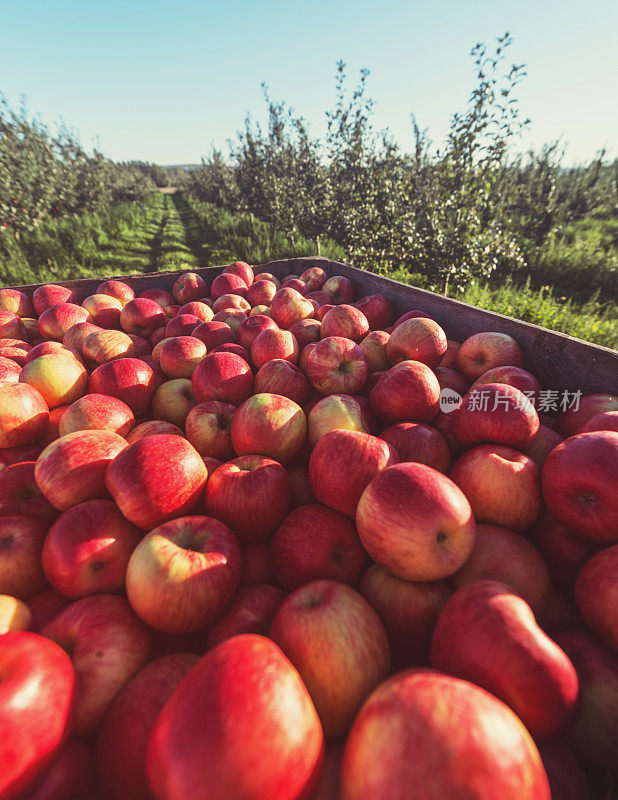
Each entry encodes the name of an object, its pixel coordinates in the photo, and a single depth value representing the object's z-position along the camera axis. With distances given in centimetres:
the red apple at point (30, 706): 26
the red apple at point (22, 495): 42
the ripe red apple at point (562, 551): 37
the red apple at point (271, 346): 60
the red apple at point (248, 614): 34
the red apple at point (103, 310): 77
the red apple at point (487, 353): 55
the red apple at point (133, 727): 28
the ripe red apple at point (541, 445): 45
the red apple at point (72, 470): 40
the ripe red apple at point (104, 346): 61
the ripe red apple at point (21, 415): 47
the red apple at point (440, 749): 22
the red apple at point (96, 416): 47
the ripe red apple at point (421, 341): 56
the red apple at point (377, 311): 74
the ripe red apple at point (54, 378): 53
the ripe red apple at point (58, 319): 71
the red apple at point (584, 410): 45
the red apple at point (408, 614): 35
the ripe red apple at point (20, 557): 37
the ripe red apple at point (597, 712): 29
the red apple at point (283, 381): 54
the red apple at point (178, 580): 34
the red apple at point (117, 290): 85
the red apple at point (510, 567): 35
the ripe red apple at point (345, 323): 65
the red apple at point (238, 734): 24
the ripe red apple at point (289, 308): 74
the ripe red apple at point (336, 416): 47
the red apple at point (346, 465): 40
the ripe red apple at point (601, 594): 32
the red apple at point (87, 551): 36
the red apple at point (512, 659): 28
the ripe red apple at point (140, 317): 74
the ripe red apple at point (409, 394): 48
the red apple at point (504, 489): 39
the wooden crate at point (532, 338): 49
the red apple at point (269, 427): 46
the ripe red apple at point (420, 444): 44
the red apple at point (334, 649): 30
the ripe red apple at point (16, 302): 82
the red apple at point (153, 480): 38
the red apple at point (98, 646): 31
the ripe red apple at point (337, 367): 55
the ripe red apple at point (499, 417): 42
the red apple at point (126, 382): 53
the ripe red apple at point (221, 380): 54
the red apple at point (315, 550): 38
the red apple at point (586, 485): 35
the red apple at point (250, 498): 40
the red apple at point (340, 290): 90
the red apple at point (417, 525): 35
